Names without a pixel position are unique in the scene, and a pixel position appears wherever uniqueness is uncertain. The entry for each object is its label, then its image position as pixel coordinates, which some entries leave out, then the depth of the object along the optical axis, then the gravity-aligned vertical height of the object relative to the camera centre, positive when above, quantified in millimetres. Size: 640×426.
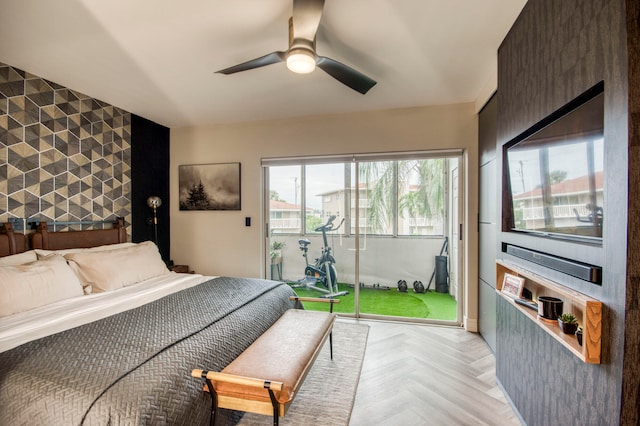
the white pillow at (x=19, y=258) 2111 -348
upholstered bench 1353 -811
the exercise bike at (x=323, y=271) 3765 -777
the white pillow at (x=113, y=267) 2441 -489
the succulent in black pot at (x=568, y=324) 1292 -500
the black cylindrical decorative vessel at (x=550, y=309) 1438 -482
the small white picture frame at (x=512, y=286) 1759 -466
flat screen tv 1128 +181
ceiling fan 1562 +991
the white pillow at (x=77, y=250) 2396 -344
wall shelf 1081 -455
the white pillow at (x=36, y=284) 1845 -497
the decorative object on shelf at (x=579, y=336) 1218 -521
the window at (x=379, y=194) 3508 +221
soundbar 1119 -239
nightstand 3743 -733
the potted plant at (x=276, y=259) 3957 -639
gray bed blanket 1105 -693
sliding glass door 3500 -200
